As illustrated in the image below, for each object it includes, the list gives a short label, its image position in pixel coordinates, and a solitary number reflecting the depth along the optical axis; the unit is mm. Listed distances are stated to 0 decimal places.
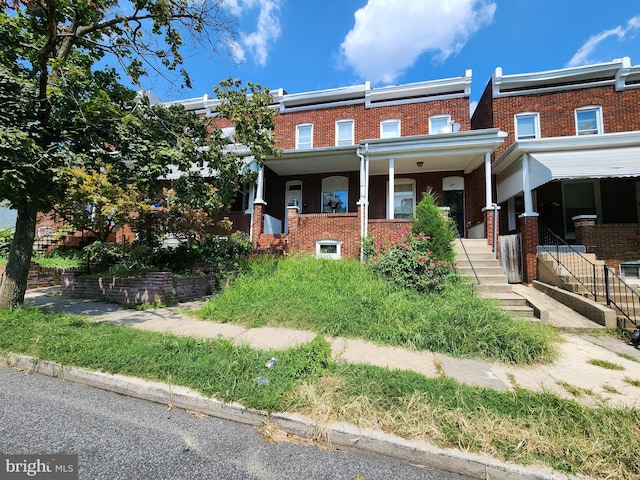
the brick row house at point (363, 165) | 9312
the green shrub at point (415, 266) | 6387
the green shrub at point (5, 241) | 11695
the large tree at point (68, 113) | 4969
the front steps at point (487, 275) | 6240
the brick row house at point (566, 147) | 8555
